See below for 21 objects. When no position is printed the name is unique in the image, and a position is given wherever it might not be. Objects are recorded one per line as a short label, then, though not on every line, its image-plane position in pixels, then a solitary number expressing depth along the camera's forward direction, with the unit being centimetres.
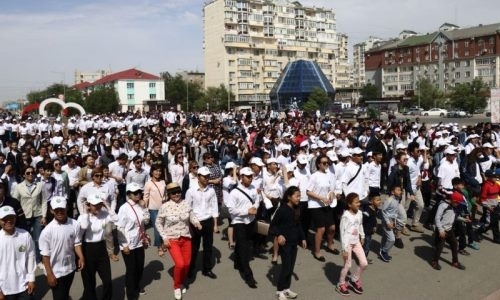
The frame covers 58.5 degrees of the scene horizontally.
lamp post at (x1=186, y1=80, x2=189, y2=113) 8316
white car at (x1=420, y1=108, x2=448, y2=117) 5832
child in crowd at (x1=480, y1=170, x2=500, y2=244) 823
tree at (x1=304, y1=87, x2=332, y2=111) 5919
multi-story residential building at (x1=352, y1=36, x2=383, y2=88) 14050
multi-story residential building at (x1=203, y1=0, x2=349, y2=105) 9256
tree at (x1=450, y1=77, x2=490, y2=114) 5909
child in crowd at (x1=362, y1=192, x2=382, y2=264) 709
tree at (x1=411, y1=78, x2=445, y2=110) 7150
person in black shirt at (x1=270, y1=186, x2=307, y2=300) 584
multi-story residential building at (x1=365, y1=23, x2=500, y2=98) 8681
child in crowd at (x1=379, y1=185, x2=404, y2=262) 735
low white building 9175
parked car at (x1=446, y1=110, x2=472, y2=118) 5511
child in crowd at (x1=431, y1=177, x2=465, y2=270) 700
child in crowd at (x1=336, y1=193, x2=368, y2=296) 604
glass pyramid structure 7644
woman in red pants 582
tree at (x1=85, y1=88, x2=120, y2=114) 7350
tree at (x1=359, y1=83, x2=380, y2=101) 8962
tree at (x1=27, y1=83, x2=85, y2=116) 7000
